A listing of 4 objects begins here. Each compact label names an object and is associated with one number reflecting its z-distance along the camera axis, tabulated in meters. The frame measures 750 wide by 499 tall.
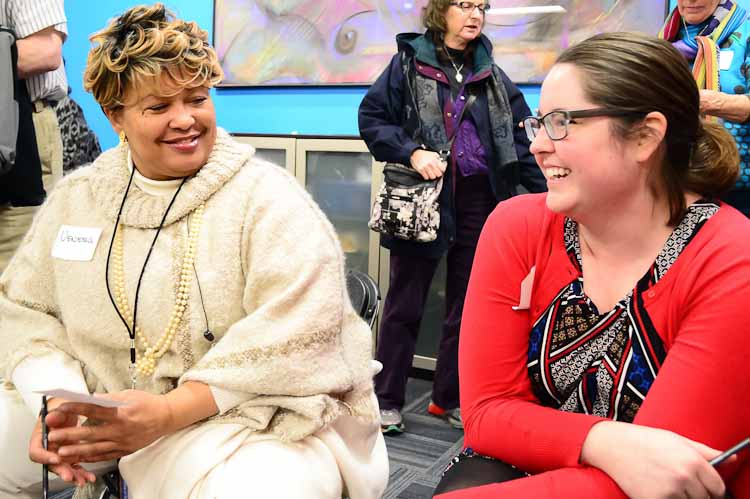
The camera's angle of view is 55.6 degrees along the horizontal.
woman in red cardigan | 1.02
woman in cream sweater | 1.15
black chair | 1.67
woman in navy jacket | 2.58
